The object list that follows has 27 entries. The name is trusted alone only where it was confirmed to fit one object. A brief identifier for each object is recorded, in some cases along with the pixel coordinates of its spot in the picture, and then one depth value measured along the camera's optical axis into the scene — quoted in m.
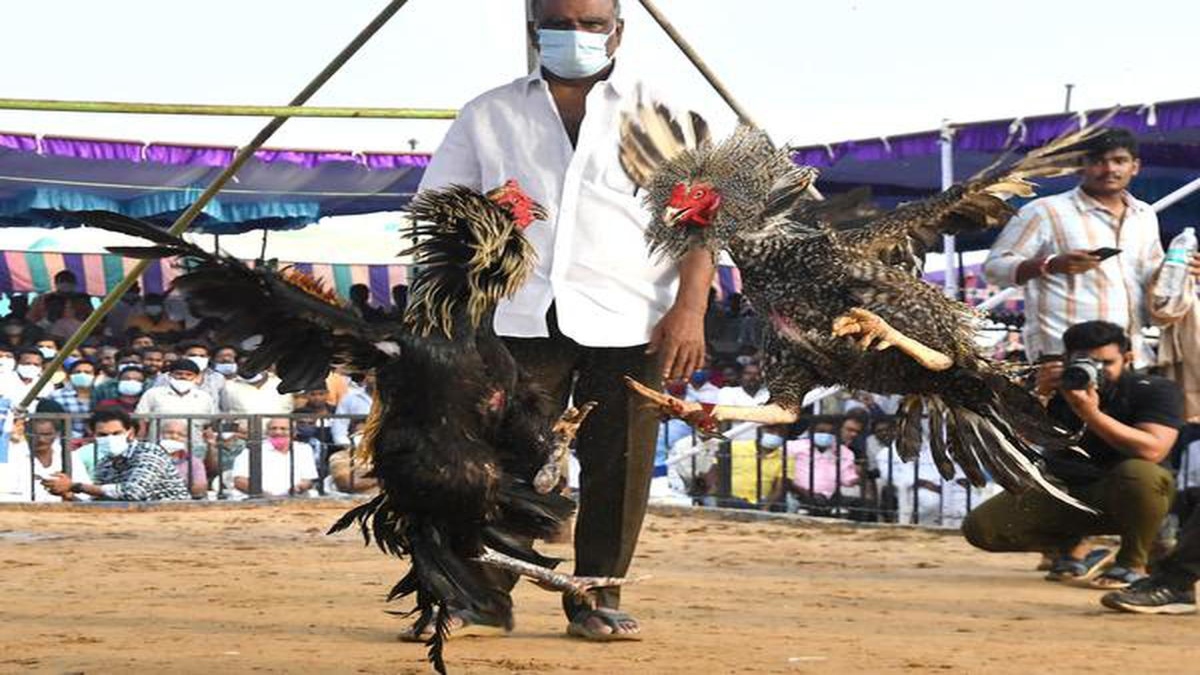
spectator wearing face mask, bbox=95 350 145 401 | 14.03
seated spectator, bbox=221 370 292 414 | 13.80
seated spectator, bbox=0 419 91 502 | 12.35
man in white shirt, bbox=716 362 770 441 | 13.82
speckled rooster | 5.27
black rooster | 4.81
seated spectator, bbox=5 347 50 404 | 13.78
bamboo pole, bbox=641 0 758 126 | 8.50
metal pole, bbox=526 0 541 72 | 7.78
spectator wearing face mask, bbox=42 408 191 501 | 12.20
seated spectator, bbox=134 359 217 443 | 13.38
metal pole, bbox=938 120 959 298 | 12.20
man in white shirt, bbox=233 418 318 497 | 12.78
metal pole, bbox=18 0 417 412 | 9.18
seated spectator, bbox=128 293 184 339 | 16.72
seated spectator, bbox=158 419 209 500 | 12.59
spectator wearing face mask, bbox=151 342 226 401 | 14.06
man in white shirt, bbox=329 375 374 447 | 12.99
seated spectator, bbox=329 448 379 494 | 12.11
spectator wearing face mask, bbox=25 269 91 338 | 16.61
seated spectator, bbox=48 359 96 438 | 12.67
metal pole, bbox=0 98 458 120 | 8.45
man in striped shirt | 7.74
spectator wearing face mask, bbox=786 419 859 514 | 11.38
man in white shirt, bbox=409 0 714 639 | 5.58
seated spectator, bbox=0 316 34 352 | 15.53
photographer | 7.19
